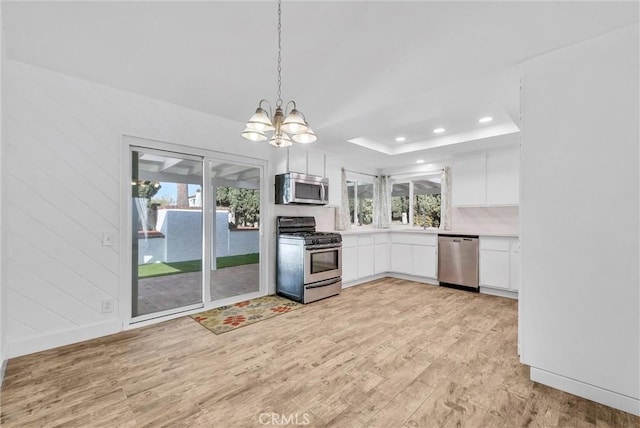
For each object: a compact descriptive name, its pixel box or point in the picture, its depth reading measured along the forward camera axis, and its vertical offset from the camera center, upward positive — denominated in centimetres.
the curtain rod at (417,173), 553 +90
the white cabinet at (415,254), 495 -70
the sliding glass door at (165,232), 310 -20
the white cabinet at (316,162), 469 +91
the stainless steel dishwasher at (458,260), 448 -73
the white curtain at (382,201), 634 +34
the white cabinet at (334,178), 502 +69
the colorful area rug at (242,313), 306 -119
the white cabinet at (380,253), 528 -71
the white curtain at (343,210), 538 +11
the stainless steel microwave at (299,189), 415 +42
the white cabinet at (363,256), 473 -72
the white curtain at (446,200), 529 +31
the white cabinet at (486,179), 437 +62
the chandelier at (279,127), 190 +63
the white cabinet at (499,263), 410 -70
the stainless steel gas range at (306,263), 389 -68
